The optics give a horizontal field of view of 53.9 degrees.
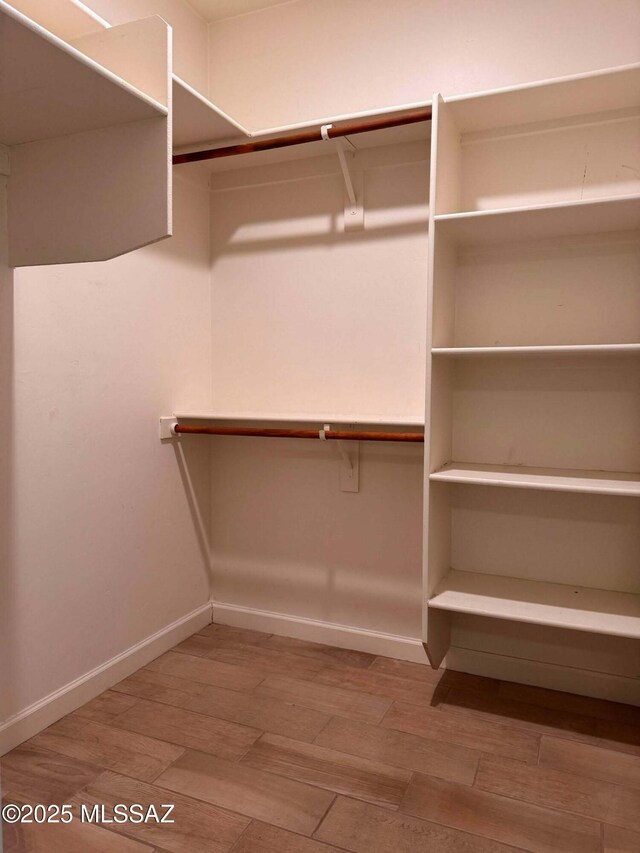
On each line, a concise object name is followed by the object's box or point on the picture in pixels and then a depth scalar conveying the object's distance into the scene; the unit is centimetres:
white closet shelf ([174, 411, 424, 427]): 220
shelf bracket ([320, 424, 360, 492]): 251
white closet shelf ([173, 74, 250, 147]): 203
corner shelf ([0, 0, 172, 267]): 154
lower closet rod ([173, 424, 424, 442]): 216
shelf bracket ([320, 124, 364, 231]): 243
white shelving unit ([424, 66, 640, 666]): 201
